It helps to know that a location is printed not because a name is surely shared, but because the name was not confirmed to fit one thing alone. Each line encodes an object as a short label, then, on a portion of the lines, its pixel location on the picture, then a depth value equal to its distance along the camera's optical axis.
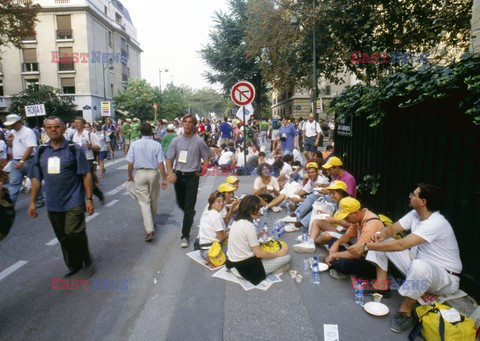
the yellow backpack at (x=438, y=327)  2.84
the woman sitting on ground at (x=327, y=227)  4.93
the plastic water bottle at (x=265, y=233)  5.25
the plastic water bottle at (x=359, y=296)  3.74
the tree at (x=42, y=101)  34.28
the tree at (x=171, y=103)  54.38
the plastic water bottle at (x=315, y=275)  4.23
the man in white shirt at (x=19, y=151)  7.26
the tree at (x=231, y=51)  36.72
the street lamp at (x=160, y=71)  51.51
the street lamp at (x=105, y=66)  42.19
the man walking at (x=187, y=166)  5.54
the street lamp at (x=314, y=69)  17.61
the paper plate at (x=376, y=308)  3.47
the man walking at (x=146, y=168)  5.74
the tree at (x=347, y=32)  13.04
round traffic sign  9.73
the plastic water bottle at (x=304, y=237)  5.60
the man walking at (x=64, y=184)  4.27
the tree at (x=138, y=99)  43.28
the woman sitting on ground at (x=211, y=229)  4.91
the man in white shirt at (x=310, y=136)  12.58
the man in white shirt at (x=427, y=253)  3.25
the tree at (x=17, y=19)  20.73
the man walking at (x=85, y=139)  8.98
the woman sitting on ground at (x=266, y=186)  7.82
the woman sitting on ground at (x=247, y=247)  4.15
